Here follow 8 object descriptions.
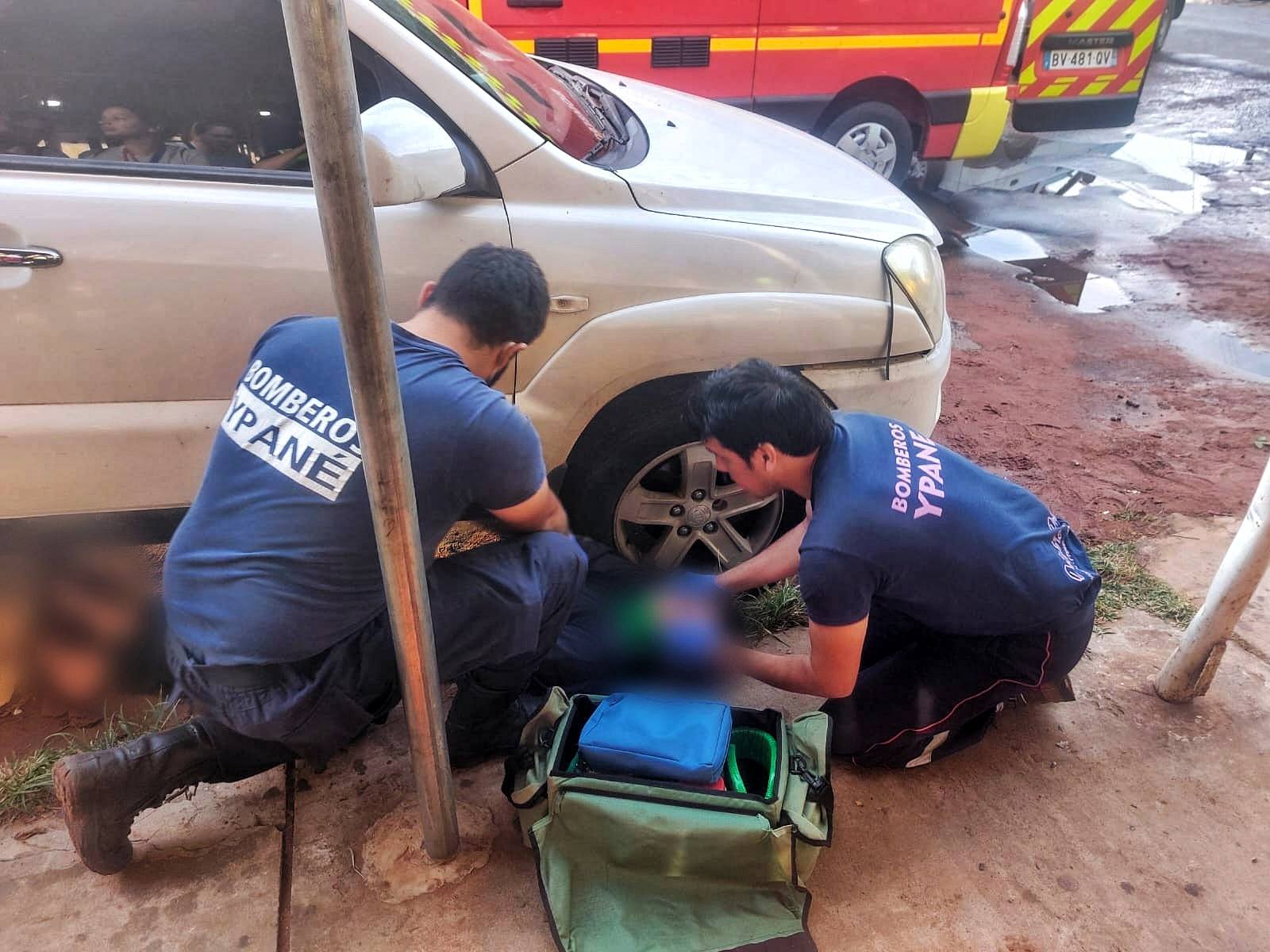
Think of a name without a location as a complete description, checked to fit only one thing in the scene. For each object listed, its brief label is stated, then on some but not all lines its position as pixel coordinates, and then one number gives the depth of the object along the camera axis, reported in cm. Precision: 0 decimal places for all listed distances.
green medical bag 166
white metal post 207
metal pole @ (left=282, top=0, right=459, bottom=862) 106
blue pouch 172
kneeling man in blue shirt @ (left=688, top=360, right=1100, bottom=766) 176
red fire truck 459
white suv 201
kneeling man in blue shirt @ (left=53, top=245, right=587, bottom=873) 165
